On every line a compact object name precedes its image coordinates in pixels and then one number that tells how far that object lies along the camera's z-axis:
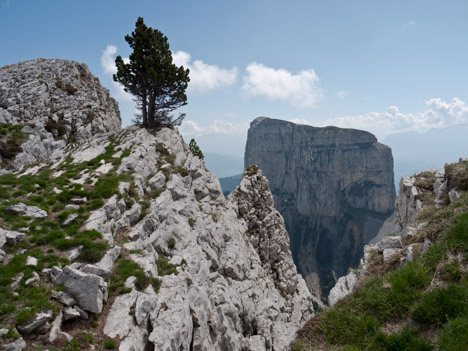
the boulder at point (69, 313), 9.69
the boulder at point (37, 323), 8.41
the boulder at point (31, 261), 10.97
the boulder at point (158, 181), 22.66
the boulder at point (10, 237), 11.69
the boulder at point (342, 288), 15.07
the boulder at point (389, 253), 11.31
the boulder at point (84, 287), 10.34
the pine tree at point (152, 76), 30.11
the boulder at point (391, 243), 12.48
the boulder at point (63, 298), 9.94
